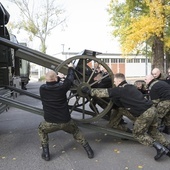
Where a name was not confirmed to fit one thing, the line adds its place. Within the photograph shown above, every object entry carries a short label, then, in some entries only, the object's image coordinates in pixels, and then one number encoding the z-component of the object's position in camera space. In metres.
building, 31.12
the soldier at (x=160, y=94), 3.98
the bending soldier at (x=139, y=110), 3.13
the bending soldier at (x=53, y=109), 3.08
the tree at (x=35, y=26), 25.25
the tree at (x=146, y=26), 8.60
